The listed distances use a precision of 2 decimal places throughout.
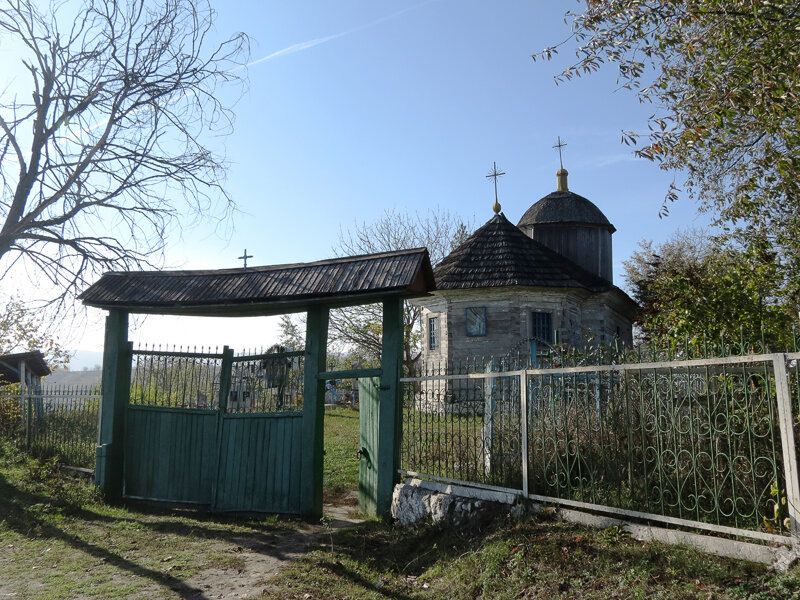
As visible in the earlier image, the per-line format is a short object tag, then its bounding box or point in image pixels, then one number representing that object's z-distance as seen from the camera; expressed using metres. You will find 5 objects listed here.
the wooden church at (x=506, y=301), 20.42
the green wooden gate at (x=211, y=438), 9.62
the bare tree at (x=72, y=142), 11.09
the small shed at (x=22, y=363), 20.17
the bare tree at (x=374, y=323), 31.31
